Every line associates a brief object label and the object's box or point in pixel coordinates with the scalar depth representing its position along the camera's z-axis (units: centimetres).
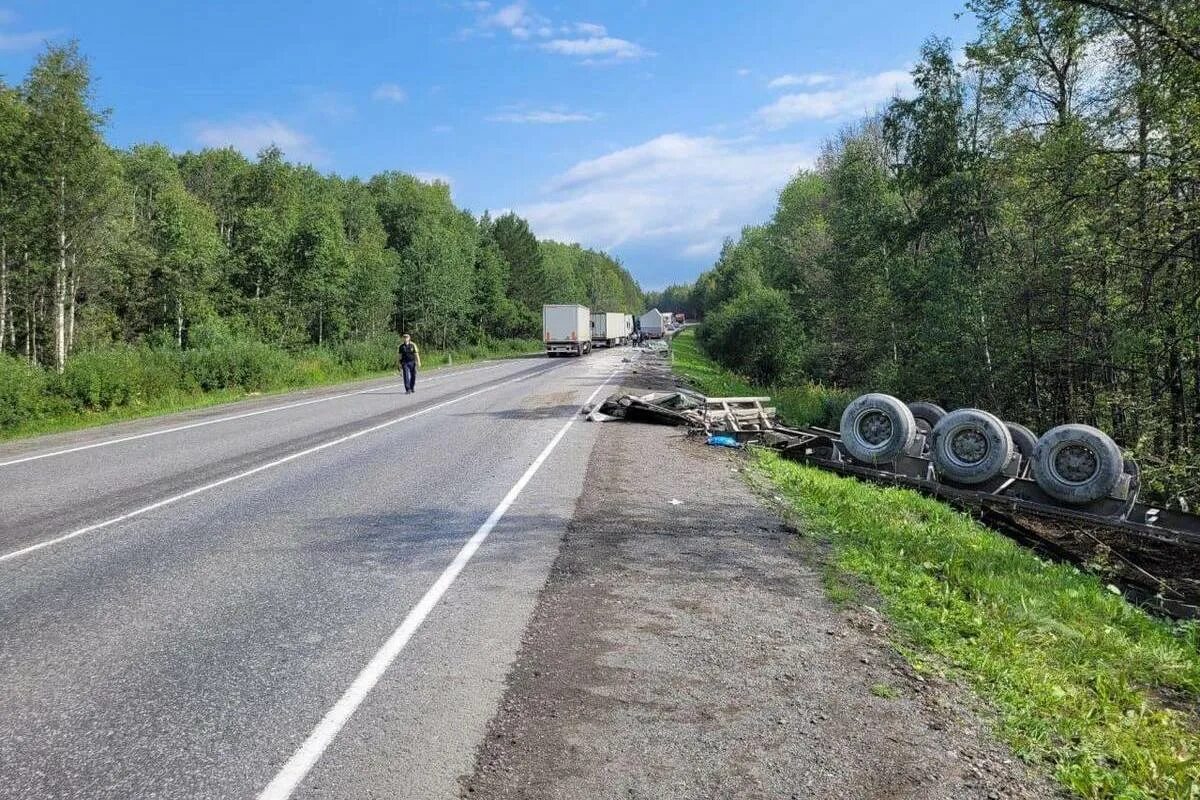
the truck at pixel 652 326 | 9750
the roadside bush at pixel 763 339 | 4262
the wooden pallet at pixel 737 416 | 1529
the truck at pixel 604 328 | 7125
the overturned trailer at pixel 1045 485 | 1002
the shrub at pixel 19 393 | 1672
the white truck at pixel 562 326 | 5356
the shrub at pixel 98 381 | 1920
